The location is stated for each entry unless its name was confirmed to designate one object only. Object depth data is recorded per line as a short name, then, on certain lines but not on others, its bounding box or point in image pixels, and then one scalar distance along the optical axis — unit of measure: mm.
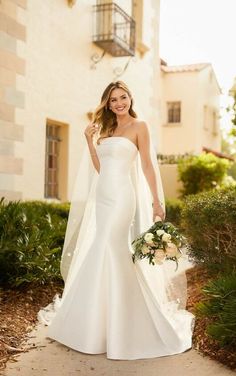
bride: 4434
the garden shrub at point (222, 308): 4082
